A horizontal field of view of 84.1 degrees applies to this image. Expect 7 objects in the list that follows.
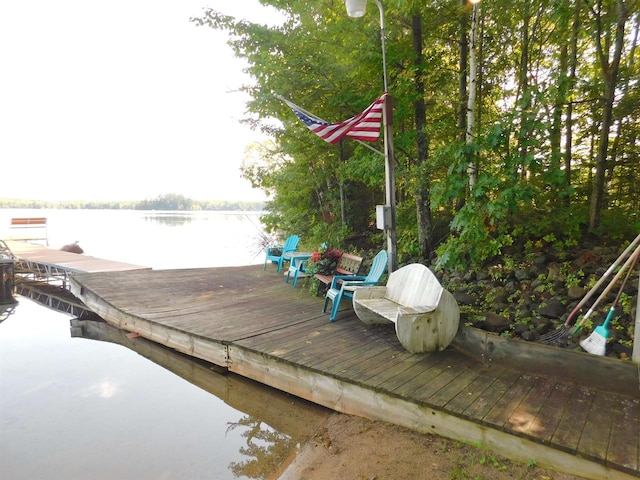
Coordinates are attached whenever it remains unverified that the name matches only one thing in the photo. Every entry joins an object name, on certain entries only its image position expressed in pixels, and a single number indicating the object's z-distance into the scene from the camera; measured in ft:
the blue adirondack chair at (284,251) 26.81
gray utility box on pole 14.51
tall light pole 14.24
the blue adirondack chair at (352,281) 14.58
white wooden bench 10.61
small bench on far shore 55.72
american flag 14.28
